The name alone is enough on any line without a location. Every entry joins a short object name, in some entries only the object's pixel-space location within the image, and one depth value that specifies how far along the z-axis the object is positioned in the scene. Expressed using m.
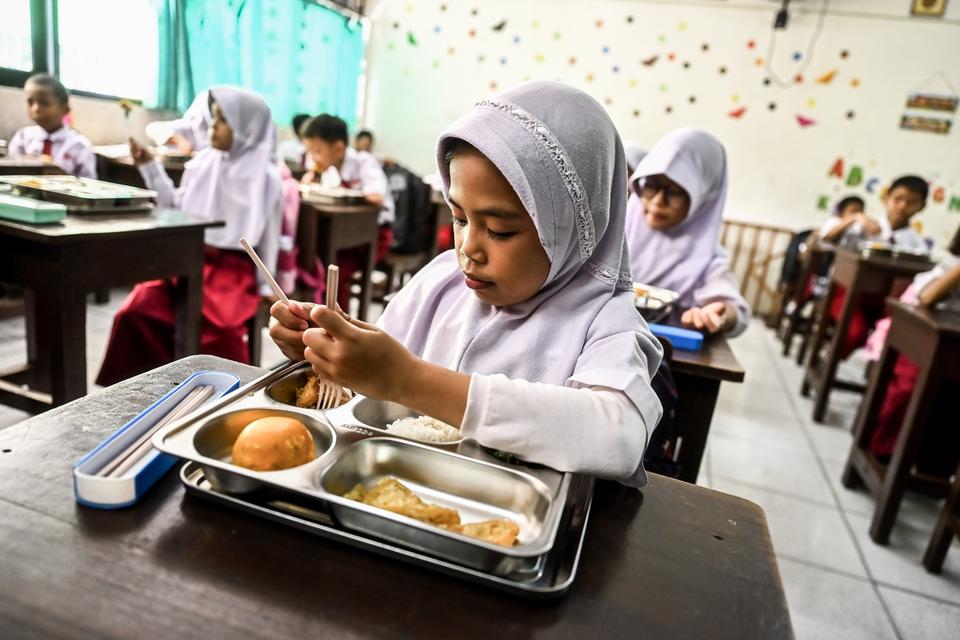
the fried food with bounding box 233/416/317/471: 0.64
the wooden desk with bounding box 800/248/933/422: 3.09
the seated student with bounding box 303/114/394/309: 3.58
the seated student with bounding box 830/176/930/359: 3.55
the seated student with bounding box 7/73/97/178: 3.24
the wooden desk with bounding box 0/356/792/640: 0.49
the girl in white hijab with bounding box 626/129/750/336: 1.93
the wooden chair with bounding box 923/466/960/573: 1.98
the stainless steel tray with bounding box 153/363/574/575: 0.56
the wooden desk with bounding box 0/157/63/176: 2.59
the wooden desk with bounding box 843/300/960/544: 2.01
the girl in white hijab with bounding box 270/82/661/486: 0.68
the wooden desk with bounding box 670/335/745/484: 1.44
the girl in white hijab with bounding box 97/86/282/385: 2.26
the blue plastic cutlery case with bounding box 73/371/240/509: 0.59
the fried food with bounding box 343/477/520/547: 0.60
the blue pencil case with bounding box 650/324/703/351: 1.55
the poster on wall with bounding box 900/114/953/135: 5.51
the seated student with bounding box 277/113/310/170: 5.25
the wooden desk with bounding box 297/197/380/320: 2.96
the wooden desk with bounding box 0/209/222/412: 1.58
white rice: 0.75
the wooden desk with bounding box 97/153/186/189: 3.64
